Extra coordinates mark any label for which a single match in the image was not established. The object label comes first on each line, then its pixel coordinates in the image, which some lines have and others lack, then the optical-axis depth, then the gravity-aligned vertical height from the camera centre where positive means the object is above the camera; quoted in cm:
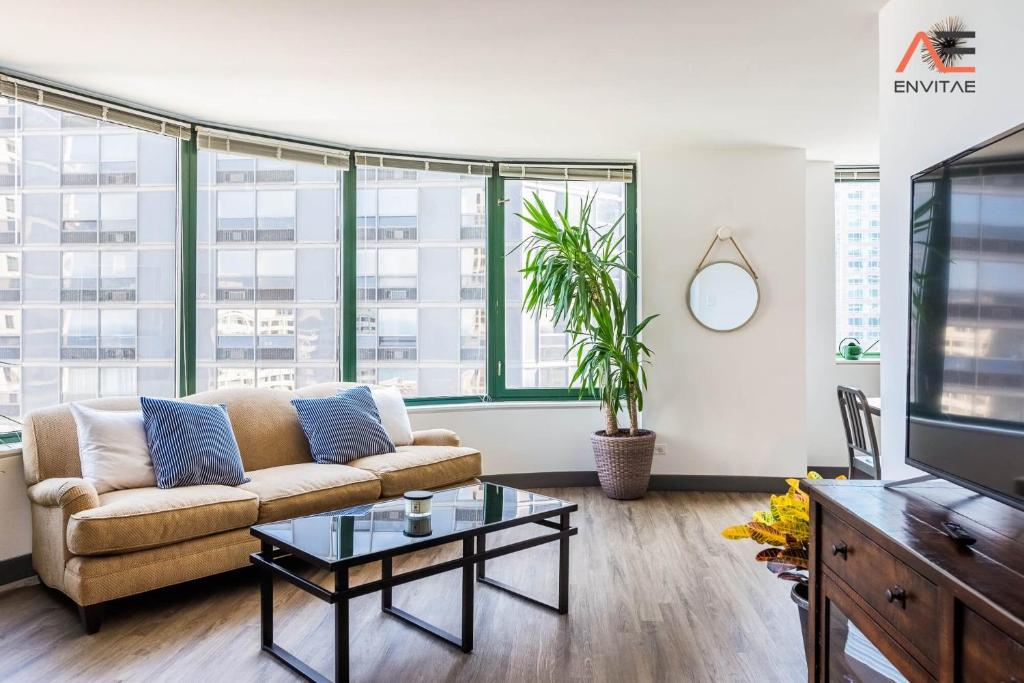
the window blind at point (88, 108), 361 +115
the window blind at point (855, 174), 584 +125
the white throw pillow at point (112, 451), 329 -56
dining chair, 383 -54
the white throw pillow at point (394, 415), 455 -53
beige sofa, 288 -77
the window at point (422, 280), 530 +36
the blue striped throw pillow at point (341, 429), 414 -57
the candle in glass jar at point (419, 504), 291 -68
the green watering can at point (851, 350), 581 -13
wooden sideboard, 125 -50
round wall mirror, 536 +26
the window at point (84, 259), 369 +36
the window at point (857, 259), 589 +59
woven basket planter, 502 -89
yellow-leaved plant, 229 -63
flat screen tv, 154 +3
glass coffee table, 241 -75
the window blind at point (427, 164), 521 +119
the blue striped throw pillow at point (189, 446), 341 -56
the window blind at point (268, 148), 452 +115
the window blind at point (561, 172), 563 +120
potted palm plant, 503 +2
